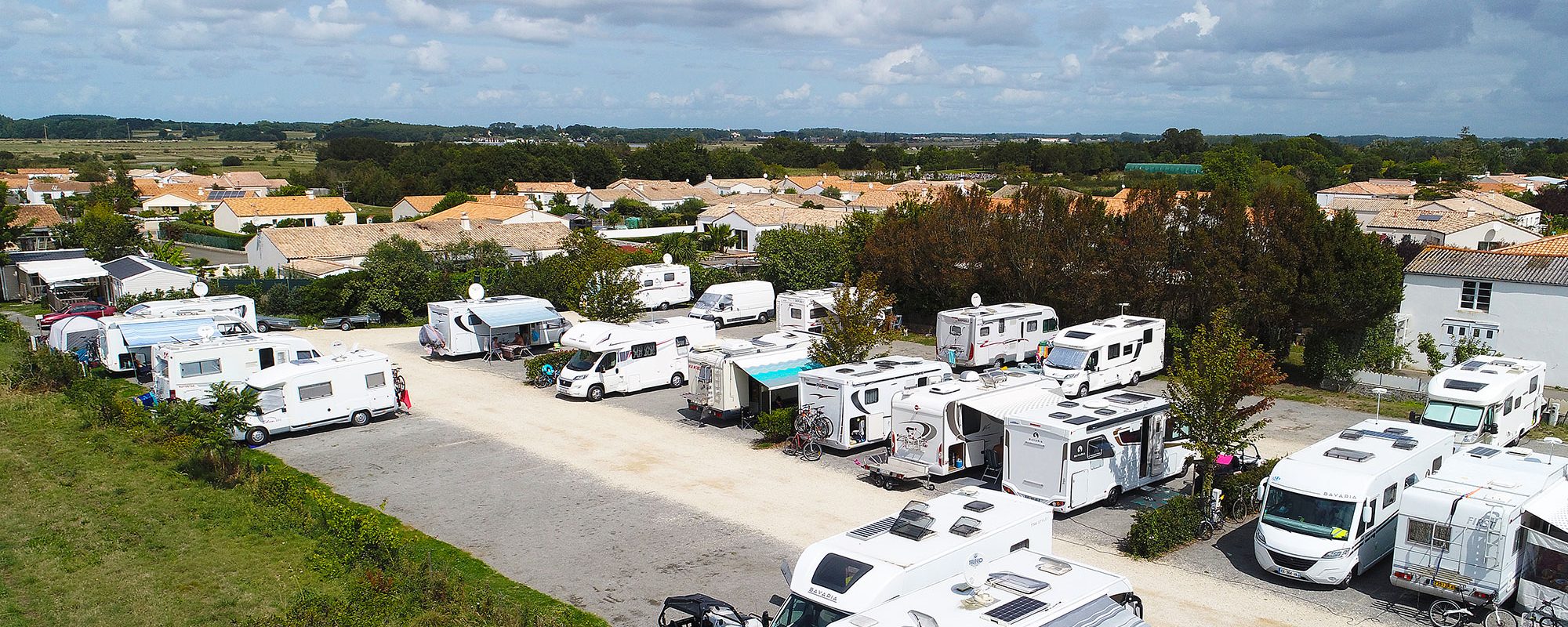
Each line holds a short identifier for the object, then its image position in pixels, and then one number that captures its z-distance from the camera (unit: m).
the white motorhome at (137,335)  25.80
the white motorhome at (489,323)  28.70
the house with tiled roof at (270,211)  65.38
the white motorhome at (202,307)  27.95
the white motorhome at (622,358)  23.98
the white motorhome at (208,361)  22.22
